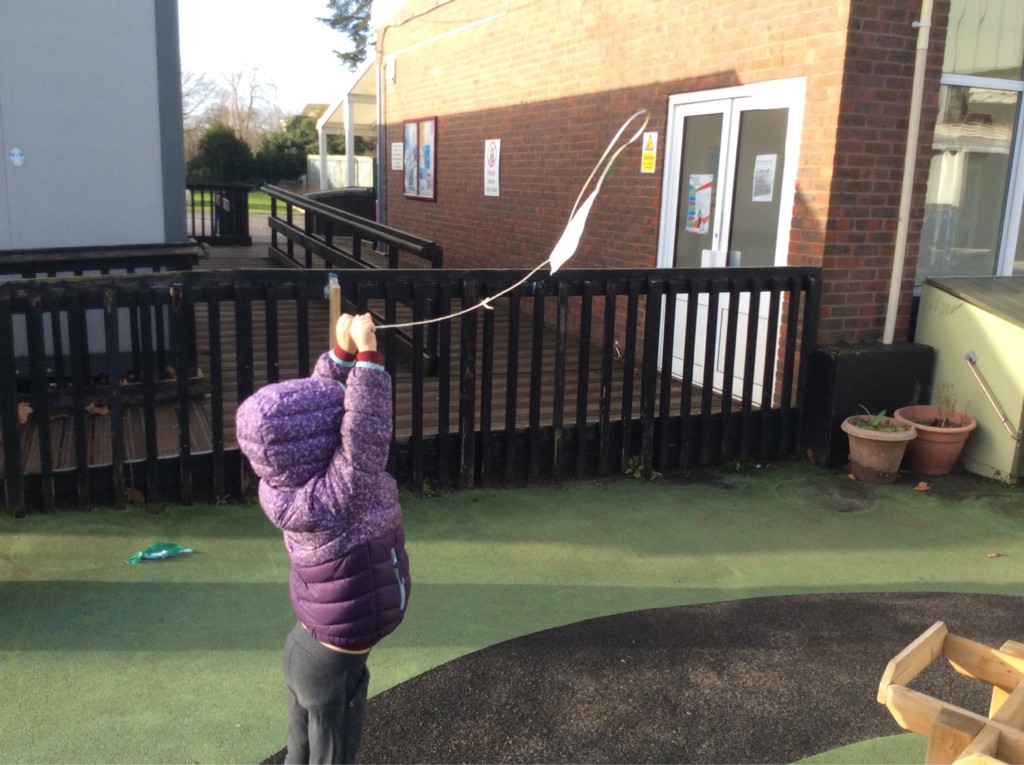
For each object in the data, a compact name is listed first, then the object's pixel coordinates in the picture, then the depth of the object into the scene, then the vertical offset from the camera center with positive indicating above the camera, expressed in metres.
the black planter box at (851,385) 6.08 -1.18
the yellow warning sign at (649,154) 7.79 +0.35
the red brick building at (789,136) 6.01 +0.48
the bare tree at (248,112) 60.59 +4.65
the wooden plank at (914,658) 2.39 -1.19
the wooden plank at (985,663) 2.53 -1.24
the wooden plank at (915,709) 2.30 -1.23
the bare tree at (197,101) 49.51 +4.63
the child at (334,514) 2.22 -0.79
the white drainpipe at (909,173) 5.96 +0.21
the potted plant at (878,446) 5.70 -1.46
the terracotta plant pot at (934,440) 5.86 -1.45
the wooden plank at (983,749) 2.01 -1.19
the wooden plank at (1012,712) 2.30 -1.23
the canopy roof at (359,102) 16.61 +1.68
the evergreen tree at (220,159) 36.94 +0.88
